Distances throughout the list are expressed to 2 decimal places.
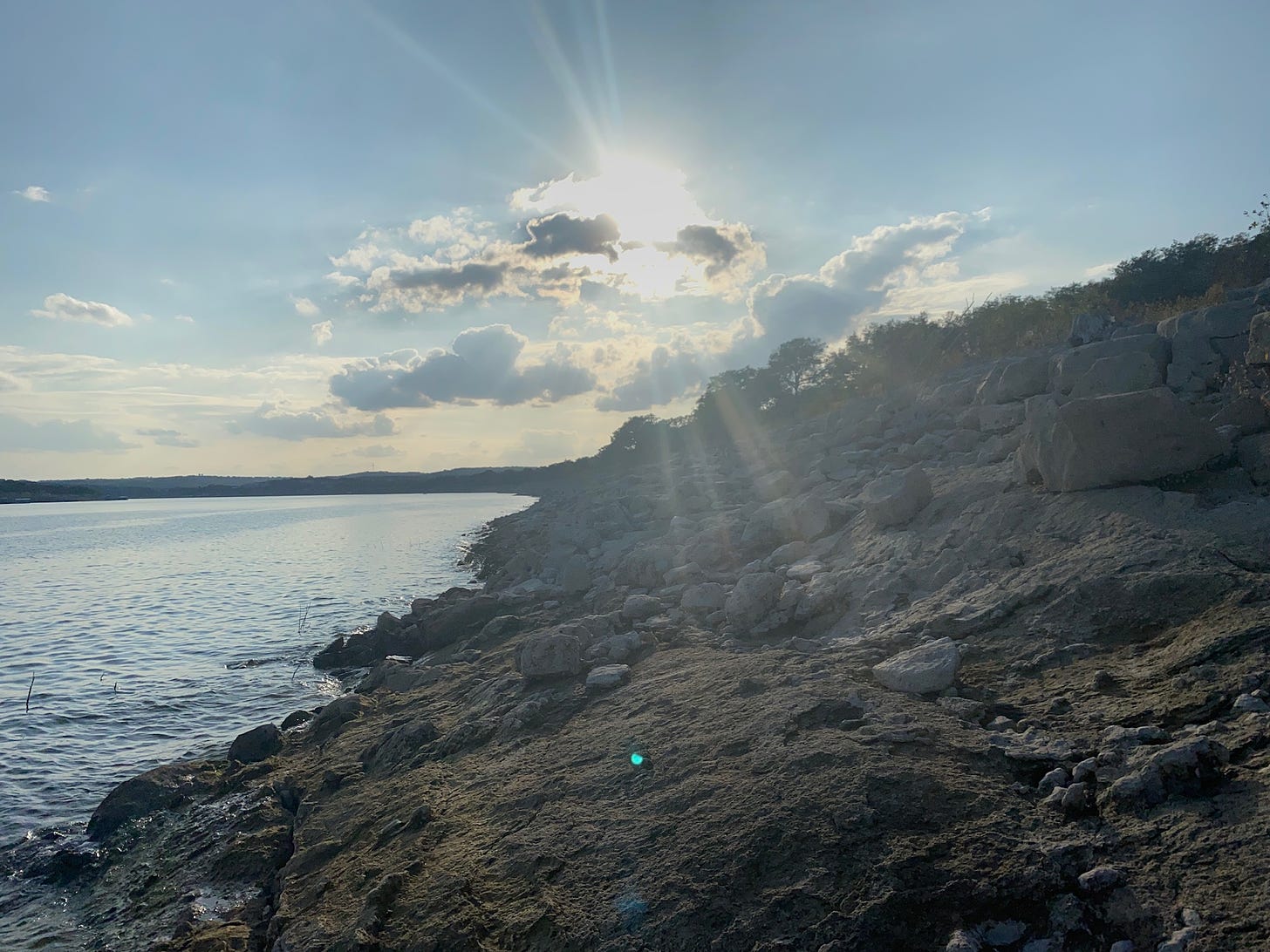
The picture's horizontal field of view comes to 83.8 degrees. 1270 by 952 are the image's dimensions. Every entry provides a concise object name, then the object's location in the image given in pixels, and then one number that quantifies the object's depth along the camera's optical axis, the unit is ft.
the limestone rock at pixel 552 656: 28.71
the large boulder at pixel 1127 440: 25.05
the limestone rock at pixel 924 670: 19.92
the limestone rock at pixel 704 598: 35.60
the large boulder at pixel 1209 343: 35.29
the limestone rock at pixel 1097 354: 37.19
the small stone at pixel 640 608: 35.50
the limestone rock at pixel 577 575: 55.72
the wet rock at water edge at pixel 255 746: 34.17
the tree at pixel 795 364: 197.98
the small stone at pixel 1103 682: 17.81
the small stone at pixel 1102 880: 11.82
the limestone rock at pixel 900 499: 35.45
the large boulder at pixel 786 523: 42.09
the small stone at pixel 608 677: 26.45
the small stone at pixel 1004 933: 11.67
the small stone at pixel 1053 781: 14.48
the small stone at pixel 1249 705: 14.65
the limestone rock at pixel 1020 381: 47.16
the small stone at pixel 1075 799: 13.75
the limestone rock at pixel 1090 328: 55.01
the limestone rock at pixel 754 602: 32.04
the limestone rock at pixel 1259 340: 28.09
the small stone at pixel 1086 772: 14.33
